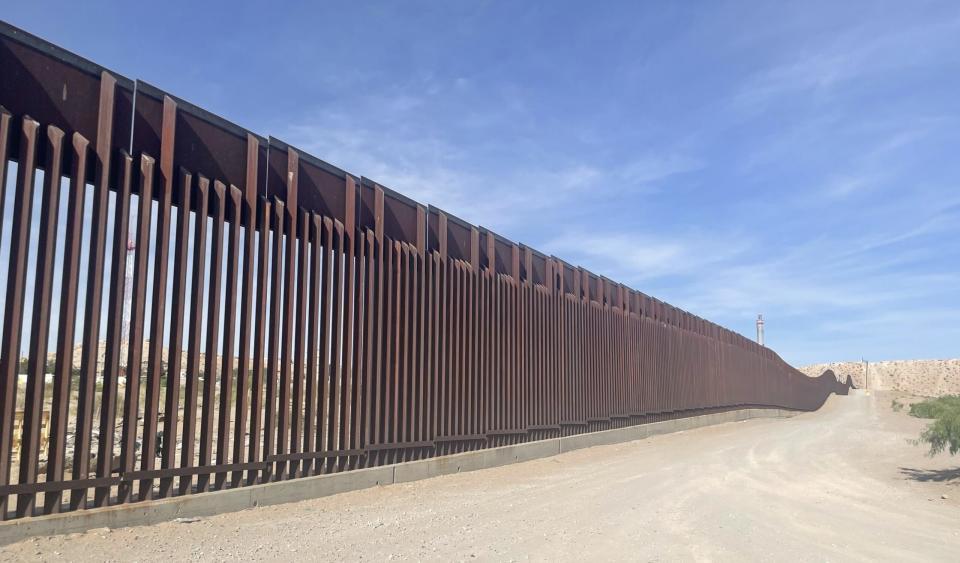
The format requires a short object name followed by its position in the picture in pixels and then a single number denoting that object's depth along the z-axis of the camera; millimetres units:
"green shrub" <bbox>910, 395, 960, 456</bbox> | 13734
